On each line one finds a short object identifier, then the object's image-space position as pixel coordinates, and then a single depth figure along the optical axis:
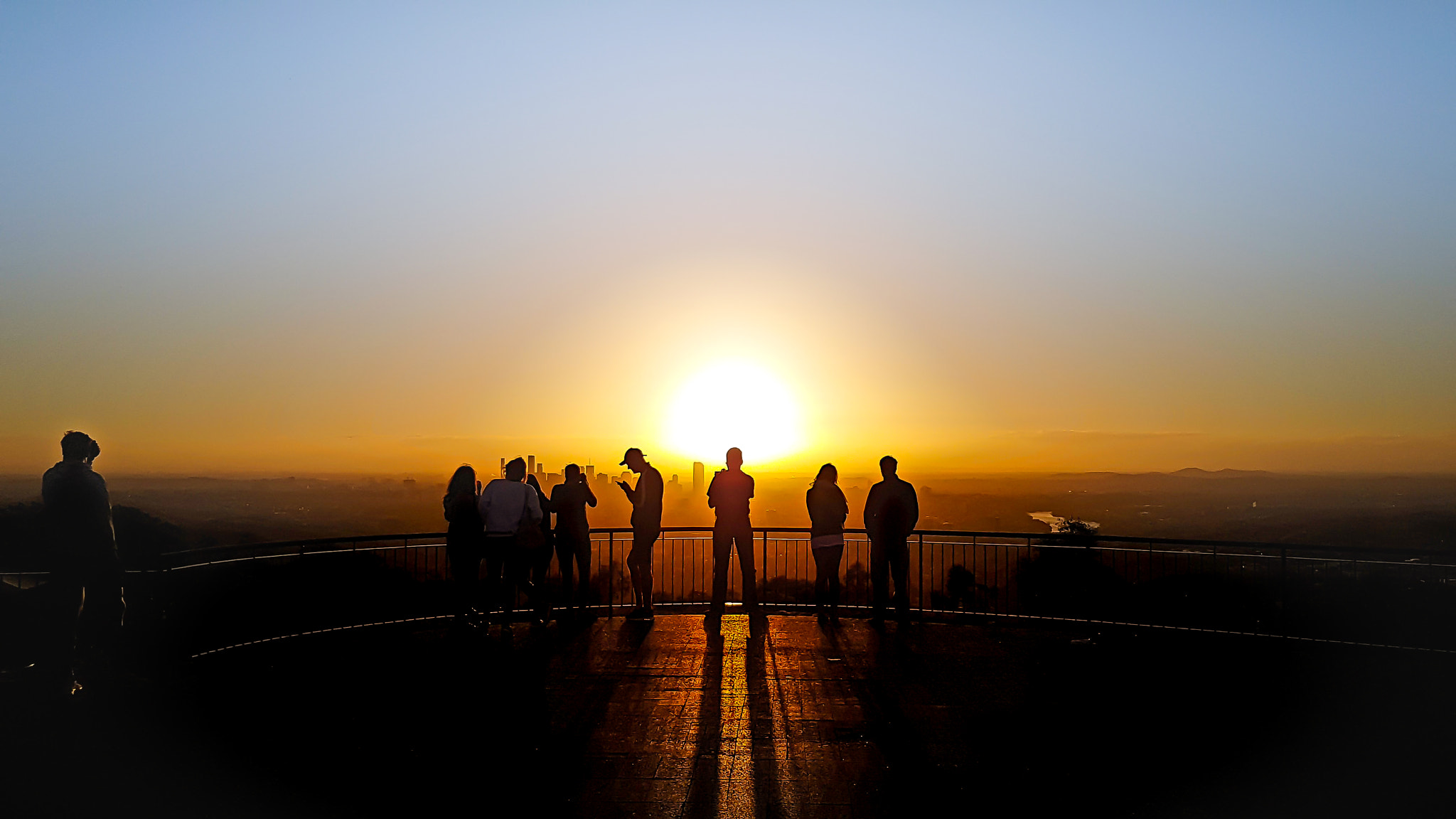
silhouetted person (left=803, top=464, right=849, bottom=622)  14.06
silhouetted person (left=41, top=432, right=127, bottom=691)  8.20
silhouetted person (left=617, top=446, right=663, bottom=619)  13.86
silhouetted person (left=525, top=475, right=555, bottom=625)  12.90
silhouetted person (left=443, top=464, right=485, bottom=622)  12.23
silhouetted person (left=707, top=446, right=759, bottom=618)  13.83
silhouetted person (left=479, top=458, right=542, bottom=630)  12.38
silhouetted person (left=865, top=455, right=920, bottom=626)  13.52
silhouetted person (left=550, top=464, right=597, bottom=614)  13.52
